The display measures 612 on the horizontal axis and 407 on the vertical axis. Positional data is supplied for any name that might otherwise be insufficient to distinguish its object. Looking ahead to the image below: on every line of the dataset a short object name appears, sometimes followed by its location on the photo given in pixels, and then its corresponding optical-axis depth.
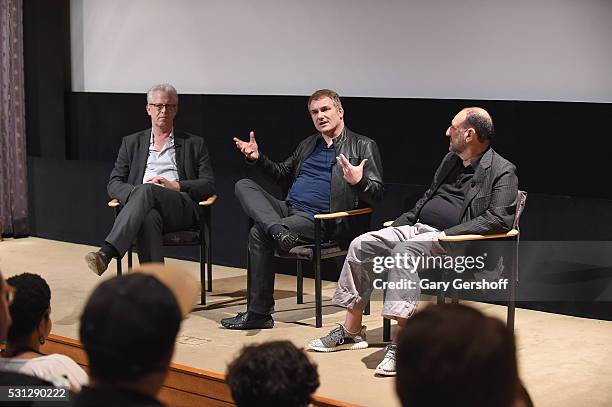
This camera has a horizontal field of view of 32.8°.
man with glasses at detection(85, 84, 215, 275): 5.26
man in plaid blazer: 4.49
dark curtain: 7.71
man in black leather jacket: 5.04
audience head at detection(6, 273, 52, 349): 2.63
